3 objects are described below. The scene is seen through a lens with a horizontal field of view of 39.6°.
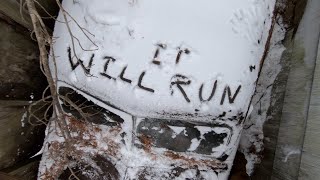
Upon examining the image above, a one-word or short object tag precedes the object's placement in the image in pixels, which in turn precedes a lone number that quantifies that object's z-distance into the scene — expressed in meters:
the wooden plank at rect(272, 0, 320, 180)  2.43
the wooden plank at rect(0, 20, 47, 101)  2.20
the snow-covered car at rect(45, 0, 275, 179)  1.89
